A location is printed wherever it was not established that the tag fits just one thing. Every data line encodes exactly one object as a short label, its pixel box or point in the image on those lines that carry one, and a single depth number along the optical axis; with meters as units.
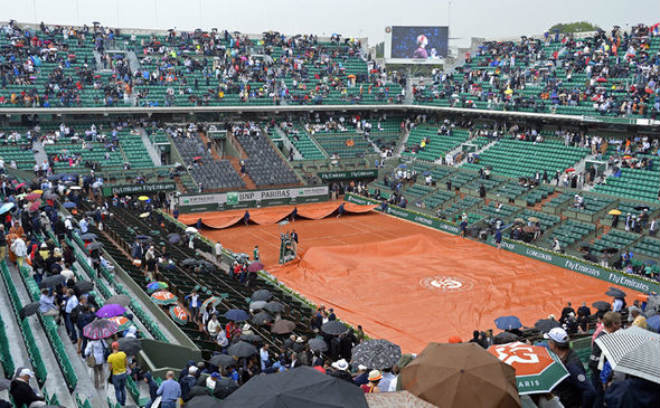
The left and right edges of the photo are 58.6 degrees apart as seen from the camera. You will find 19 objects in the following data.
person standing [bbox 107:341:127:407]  11.60
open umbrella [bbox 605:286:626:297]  19.45
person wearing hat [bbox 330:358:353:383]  11.68
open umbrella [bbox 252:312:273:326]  17.56
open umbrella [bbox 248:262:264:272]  23.69
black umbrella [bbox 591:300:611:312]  19.05
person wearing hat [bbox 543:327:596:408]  8.00
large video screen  58.62
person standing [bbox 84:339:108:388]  12.56
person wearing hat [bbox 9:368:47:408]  9.09
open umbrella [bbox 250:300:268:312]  18.50
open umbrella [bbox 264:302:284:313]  18.34
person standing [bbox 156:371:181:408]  10.25
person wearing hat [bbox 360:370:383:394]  11.68
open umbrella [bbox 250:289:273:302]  19.67
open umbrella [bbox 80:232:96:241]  21.58
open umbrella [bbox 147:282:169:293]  18.25
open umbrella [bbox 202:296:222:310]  17.92
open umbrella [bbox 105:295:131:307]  14.80
